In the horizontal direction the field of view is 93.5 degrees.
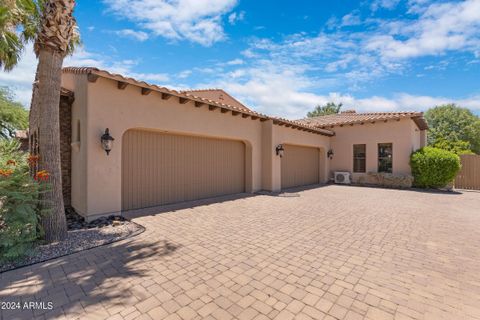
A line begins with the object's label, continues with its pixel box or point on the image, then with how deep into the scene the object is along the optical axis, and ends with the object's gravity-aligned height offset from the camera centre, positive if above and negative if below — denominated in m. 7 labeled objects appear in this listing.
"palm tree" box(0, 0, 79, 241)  4.26 +1.26
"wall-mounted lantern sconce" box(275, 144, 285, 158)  10.96 +0.43
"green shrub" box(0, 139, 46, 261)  3.52 -0.87
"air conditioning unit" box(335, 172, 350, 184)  14.70 -1.22
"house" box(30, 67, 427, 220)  5.93 +0.54
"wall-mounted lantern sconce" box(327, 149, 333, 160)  15.46 +0.36
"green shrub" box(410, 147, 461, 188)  11.69 -0.44
